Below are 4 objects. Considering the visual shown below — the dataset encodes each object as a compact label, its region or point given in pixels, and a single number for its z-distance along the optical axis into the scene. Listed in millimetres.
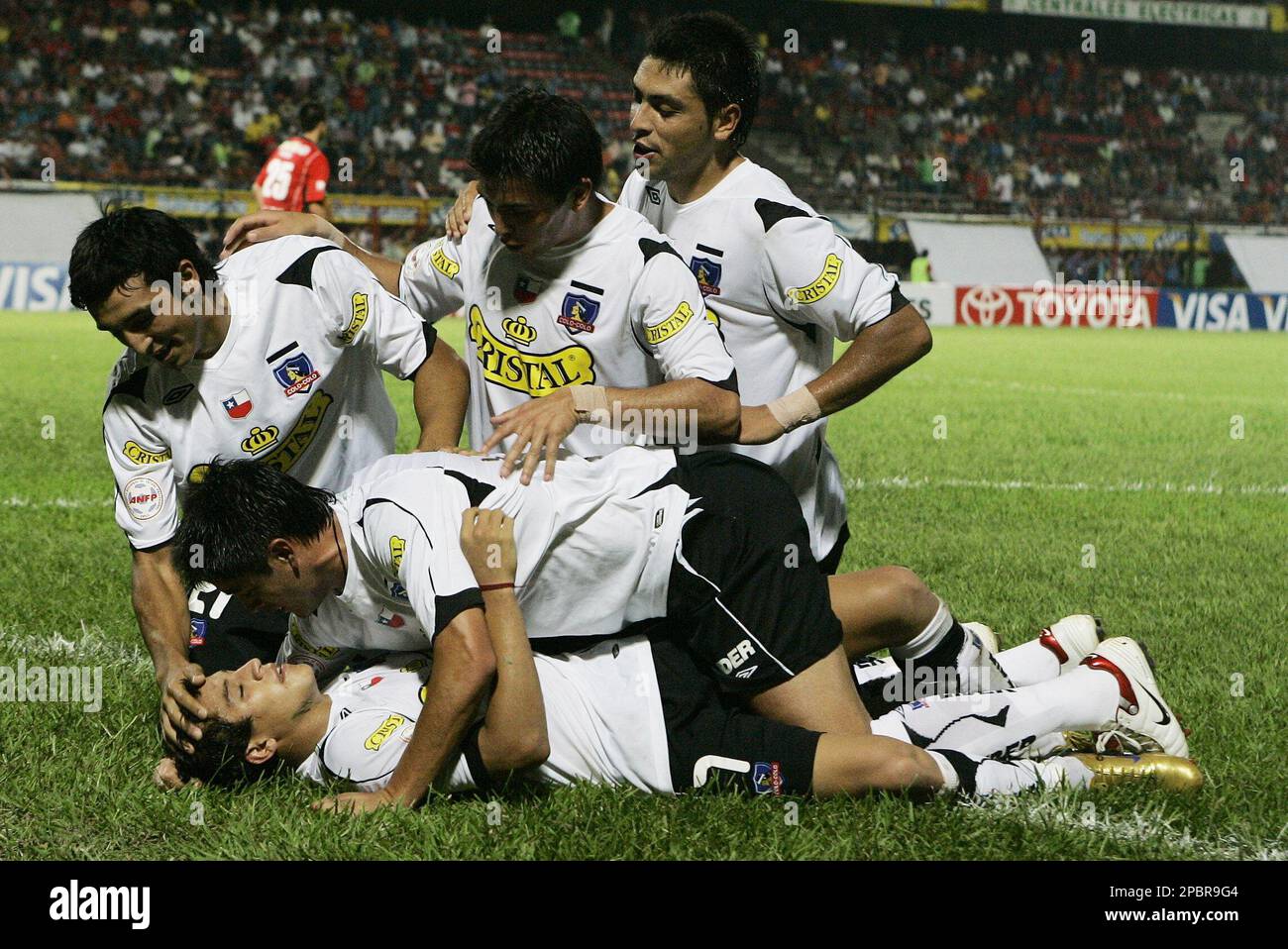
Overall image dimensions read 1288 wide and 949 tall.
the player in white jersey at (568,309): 7164
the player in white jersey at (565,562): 6613
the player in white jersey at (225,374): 7637
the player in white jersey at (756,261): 8078
